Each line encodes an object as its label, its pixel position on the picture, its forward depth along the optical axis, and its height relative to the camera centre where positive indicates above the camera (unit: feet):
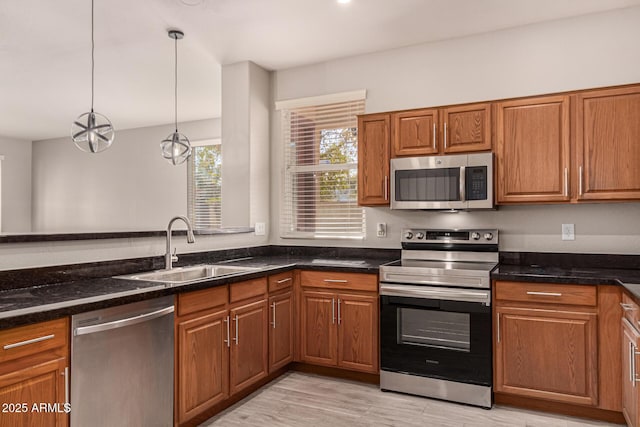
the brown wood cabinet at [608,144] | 9.10 +1.53
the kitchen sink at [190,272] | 9.14 -1.31
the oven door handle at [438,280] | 9.36 -1.44
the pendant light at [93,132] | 10.05 +1.93
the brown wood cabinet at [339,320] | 10.61 -2.63
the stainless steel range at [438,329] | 9.37 -2.56
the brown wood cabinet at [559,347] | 8.46 -2.66
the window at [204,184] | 20.62 +1.47
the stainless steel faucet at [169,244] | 9.65 -0.65
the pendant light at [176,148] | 13.07 +2.04
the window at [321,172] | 13.12 +1.36
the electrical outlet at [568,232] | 10.37 -0.39
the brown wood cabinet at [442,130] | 10.37 +2.11
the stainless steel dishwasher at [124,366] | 6.20 -2.35
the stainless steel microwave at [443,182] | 10.17 +0.81
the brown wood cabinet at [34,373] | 5.29 -2.03
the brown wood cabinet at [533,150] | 9.64 +1.50
